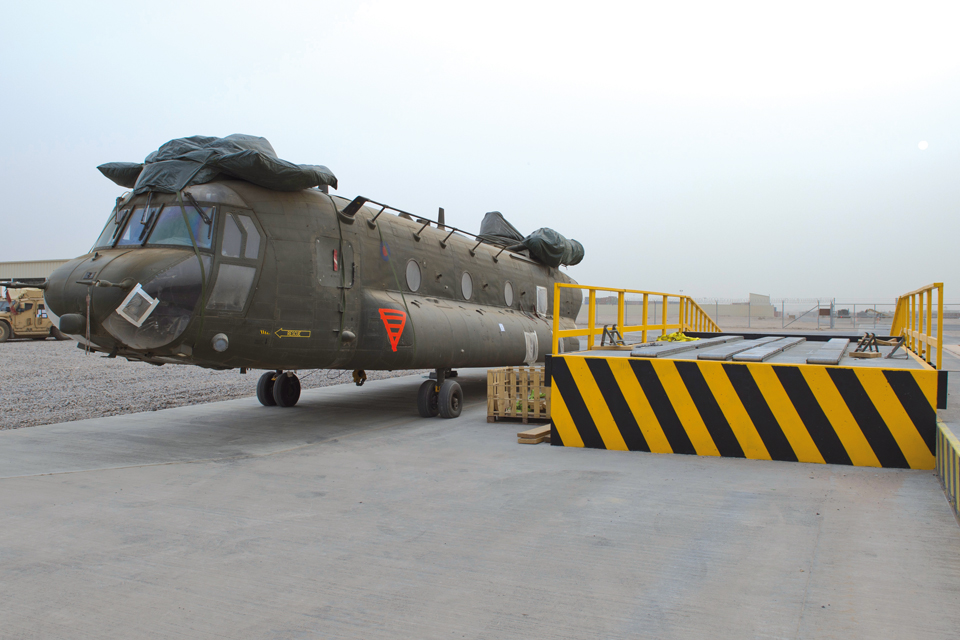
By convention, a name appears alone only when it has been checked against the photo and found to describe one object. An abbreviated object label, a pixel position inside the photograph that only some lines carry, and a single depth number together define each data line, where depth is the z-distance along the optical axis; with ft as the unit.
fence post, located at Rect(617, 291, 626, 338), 30.67
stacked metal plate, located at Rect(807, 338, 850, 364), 22.86
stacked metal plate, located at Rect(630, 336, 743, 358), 25.74
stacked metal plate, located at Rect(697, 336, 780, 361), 23.82
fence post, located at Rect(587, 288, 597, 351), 29.36
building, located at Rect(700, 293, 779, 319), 179.83
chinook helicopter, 23.79
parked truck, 97.45
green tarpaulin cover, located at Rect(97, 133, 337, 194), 26.11
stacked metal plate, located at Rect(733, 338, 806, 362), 23.67
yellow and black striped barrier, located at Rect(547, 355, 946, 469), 20.68
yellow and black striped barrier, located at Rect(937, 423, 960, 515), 16.12
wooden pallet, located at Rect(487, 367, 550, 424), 31.48
